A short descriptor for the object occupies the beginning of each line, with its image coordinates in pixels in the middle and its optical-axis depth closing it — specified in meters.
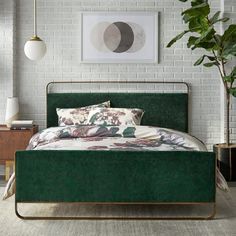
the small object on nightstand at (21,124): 6.39
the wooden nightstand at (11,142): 6.34
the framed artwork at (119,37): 6.74
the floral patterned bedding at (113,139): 5.03
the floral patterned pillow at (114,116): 6.20
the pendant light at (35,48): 6.00
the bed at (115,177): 4.42
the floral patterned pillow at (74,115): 6.34
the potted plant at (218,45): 6.05
